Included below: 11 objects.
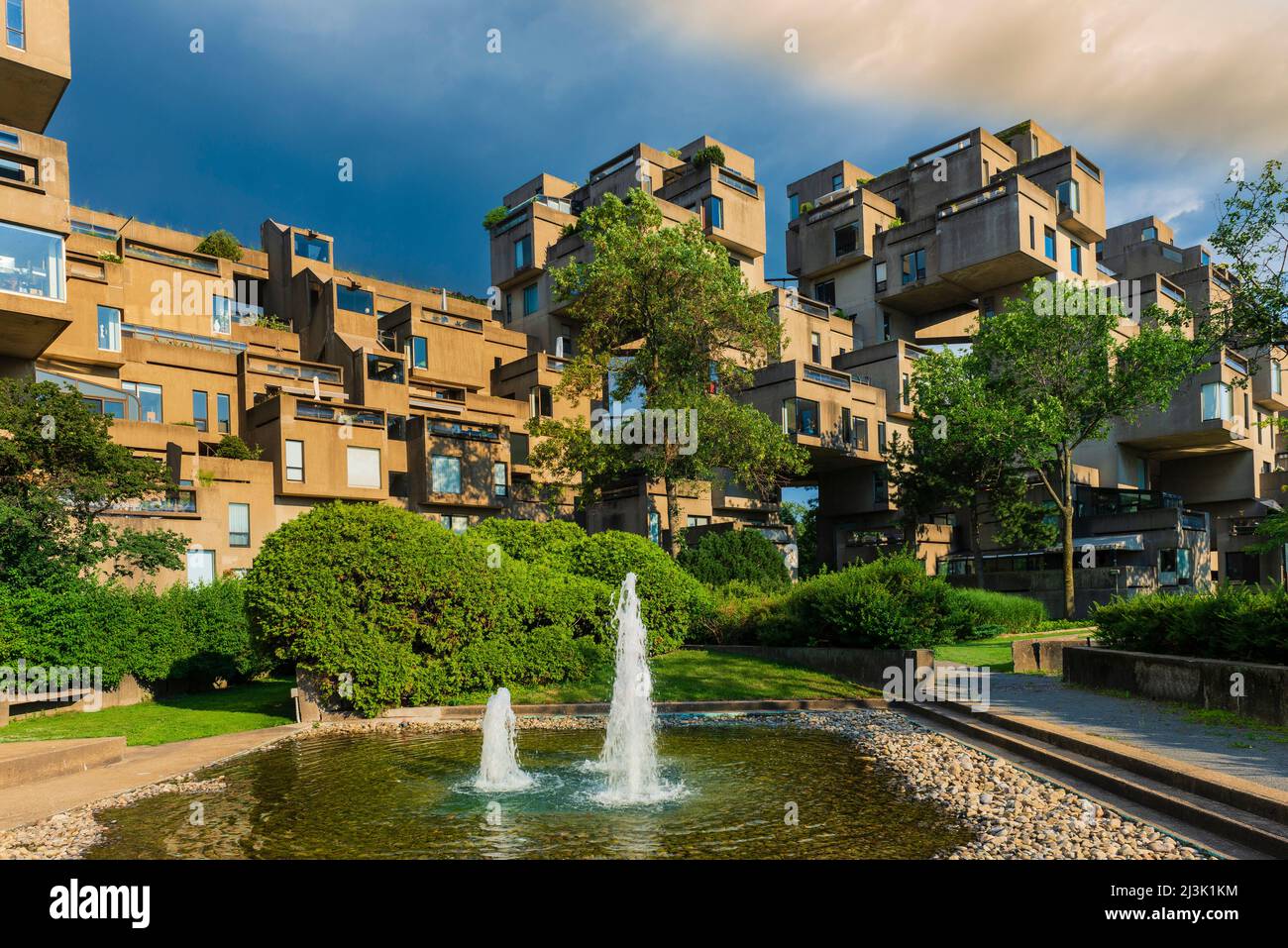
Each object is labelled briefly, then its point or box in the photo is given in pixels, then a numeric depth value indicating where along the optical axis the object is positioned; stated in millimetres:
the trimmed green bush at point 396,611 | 17188
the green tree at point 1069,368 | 37312
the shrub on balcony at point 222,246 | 50219
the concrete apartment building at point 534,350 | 34625
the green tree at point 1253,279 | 21422
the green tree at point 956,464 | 39875
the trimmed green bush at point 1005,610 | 32062
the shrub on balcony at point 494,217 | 59941
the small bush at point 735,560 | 30922
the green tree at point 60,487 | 21109
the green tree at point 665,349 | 30734
